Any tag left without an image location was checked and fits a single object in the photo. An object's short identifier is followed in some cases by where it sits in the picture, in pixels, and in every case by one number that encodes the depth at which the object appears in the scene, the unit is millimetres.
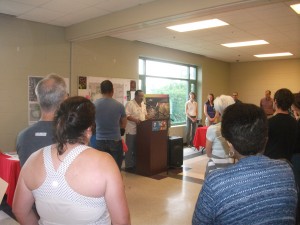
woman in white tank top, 1099
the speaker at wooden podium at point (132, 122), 5242
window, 7511
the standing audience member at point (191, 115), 8117
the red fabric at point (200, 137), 5883
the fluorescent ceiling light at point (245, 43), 6798
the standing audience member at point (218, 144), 2277
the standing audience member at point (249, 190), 1000
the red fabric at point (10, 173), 3207
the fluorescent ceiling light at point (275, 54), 8383
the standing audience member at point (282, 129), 2447
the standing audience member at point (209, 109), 7832
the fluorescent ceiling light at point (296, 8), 4123
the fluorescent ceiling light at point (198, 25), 5000
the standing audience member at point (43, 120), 1555
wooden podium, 5031
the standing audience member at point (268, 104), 8344
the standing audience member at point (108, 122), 3385
